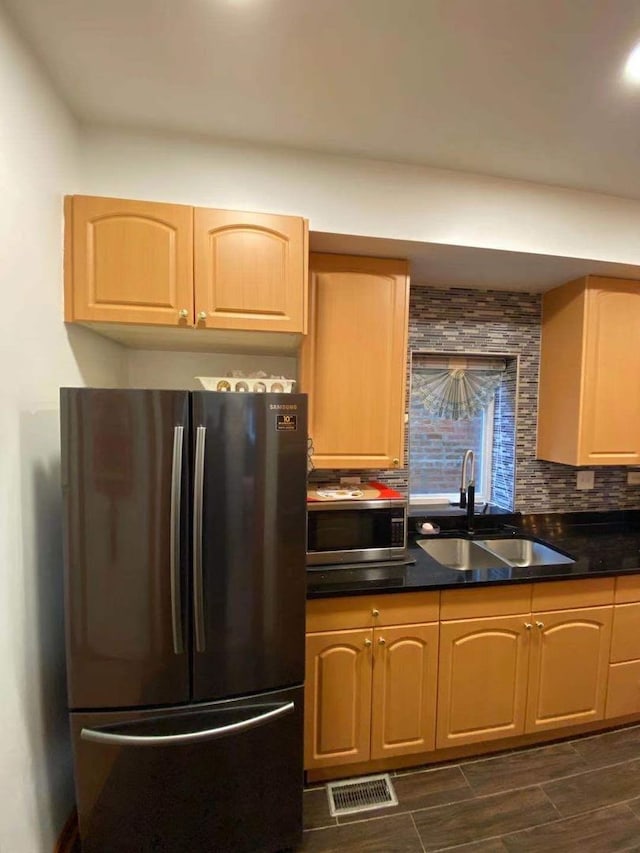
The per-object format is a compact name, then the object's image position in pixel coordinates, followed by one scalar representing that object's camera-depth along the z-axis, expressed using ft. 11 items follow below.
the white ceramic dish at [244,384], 5.02
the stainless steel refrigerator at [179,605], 3.89
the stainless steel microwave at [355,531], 5.64
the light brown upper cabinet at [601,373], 6.77
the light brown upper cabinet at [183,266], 4.59
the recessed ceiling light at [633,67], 3.77
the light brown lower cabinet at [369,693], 5.14
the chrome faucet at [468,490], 7.28
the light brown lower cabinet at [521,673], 5.47
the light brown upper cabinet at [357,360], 5.89
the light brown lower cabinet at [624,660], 5.94
